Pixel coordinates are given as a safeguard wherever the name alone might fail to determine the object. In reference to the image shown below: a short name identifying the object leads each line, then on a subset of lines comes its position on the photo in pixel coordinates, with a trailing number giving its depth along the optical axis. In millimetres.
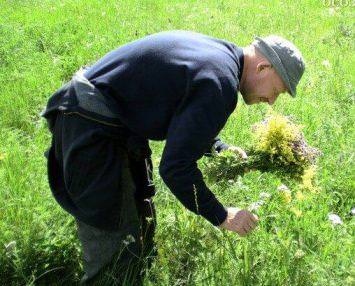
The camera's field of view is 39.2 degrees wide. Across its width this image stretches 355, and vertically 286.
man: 2227
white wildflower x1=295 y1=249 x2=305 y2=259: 2364
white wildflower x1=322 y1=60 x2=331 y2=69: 5736
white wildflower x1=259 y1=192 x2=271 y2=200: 3031
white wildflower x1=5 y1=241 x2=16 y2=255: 2755
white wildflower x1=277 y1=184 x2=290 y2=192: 2971
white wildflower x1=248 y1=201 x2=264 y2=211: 2940
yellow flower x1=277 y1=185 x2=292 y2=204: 3110
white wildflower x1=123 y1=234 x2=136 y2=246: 2635
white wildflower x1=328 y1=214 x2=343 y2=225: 2900
